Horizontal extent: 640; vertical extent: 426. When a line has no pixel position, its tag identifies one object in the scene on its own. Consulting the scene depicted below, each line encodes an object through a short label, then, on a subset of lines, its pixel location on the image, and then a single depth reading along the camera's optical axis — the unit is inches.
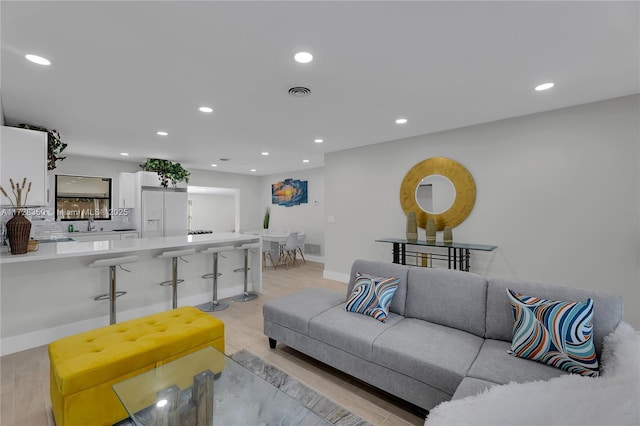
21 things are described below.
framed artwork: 300.0
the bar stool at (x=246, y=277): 163.2
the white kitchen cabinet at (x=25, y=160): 112.3
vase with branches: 101.7
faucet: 218.8
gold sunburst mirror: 152.3
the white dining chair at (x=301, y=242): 271.4
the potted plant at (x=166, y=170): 230.1
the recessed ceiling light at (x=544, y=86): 100.6
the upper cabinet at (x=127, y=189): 230.2
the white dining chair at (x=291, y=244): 248.8
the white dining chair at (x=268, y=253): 261.4
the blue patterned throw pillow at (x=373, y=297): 92.1
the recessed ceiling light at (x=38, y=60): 80.1
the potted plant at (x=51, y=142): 141.2
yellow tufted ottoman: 62.8
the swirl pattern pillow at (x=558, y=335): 60.5
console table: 140.6
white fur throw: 35.9
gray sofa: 64.5
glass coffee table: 53.9
